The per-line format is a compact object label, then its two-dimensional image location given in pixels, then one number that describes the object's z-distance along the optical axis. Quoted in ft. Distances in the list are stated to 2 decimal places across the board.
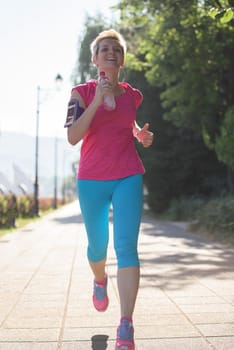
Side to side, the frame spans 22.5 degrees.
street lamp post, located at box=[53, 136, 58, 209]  175.81
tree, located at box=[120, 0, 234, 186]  59.52
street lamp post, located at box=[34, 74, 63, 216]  98.79
